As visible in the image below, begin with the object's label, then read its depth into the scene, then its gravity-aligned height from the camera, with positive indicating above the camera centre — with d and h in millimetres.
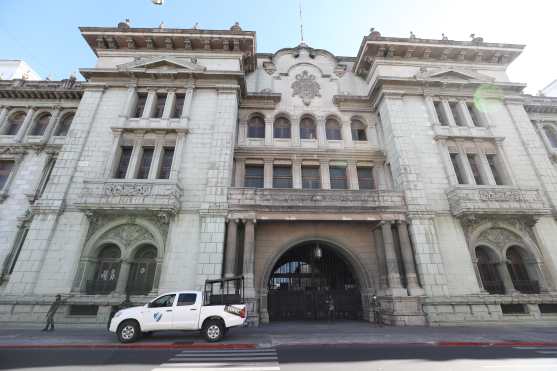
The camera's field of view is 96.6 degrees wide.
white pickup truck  9648 -930
